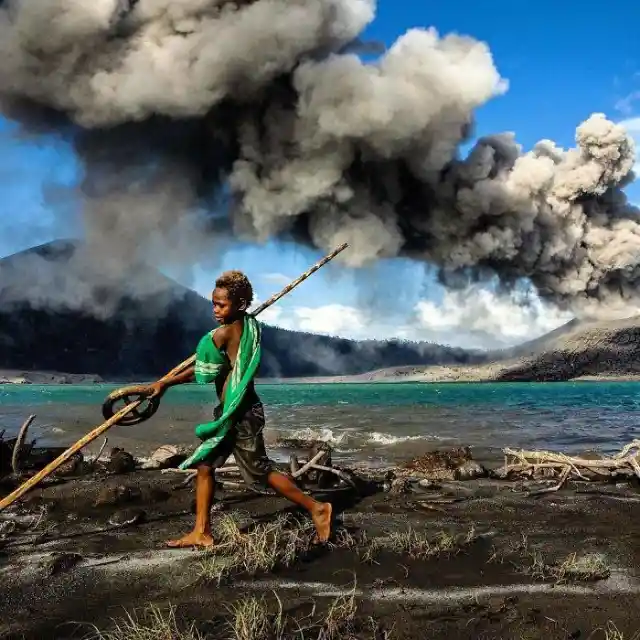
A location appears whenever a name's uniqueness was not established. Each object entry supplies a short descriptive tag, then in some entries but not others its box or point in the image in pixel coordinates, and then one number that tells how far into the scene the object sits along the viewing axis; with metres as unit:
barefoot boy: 3.92
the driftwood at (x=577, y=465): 6.86
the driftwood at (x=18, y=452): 6.62
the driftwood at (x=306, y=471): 5.86
